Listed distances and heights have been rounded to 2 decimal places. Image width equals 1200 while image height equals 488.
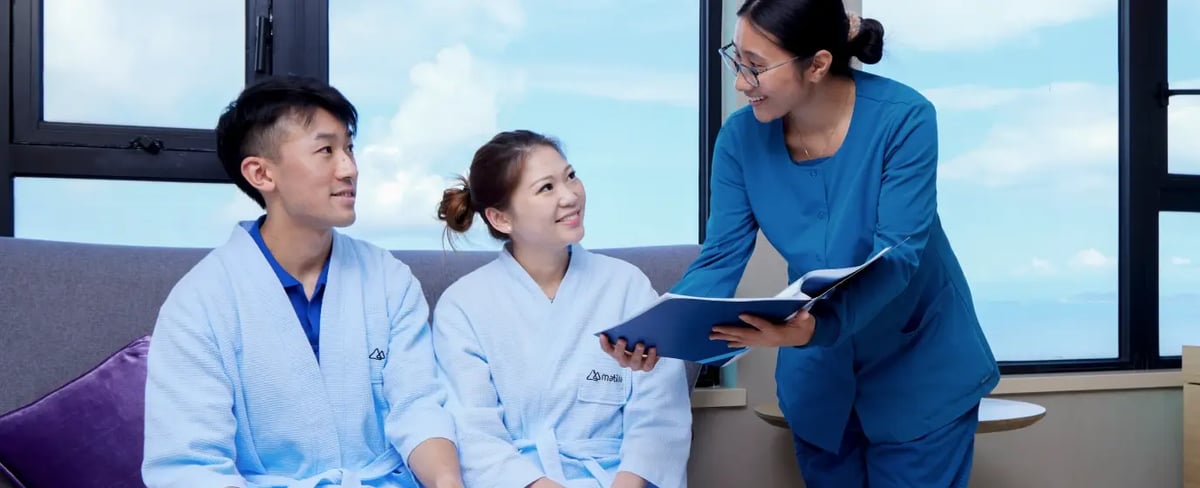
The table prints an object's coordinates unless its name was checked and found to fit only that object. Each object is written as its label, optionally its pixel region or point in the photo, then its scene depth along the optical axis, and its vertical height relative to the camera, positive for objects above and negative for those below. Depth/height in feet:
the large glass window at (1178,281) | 10.59 -0.37
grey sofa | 6.03 -0.40
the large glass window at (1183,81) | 10.44 +1.75
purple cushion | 5.65 -1.12
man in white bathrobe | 5.07 -0.56
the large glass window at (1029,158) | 9.88 +0.90
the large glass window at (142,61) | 7.64 +1.41
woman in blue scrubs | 5.05 +0.03
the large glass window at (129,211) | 7.64 +0.23
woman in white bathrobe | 5.67 -0.69
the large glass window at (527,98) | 8.25 +1.26
